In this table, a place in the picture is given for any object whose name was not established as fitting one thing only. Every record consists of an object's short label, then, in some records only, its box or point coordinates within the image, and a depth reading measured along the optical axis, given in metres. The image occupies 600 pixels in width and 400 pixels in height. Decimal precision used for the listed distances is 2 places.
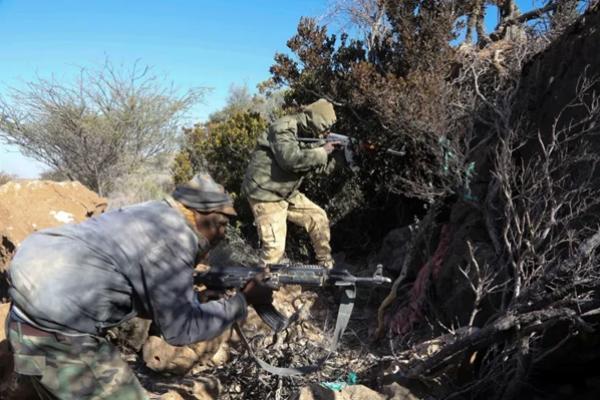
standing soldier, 5.42
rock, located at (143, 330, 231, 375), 4.07
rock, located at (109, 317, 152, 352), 4.51
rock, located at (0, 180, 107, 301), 5.26
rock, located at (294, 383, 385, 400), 3.15
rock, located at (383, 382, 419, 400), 3.21
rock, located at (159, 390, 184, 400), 3.31
